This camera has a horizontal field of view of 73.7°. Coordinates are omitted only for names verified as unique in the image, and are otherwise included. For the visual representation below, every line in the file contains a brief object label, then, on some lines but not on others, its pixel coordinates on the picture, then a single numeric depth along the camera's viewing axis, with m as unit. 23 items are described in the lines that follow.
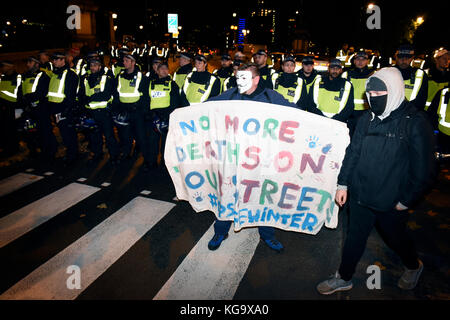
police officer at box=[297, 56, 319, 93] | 7.05
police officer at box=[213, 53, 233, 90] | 8.82
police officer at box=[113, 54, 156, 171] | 6.57
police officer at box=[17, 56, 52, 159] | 6.73
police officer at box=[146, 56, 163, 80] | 7.29
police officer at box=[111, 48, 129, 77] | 10.31
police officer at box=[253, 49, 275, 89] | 8.04
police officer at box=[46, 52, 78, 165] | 6.73
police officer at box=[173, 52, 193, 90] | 8.23
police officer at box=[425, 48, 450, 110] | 6.90
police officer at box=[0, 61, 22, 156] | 6.86
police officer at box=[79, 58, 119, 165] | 6.62
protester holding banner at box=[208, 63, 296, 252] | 3.75
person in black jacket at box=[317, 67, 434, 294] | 2.65
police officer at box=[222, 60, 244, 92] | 7.65
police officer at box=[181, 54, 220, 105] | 6.62
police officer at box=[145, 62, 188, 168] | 6.58
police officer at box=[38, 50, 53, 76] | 9.81
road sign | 36.06
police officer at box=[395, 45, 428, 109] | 6.12
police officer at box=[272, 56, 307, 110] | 6.35
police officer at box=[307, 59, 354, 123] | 5.70
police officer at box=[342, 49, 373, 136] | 6.27
